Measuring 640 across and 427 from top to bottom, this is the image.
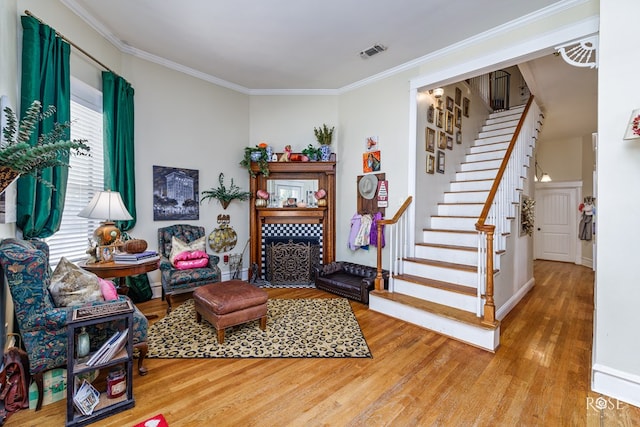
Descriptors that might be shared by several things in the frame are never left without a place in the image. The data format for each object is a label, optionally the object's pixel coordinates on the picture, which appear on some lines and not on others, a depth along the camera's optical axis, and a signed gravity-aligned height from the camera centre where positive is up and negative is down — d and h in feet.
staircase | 9.46 -2.19
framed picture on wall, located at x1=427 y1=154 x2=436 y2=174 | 14.03 +2.30
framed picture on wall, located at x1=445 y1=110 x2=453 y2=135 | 15.16 +4.68
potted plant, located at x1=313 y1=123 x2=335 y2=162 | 15.65 +3.82
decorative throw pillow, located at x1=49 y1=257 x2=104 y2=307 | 6.25 -1.73
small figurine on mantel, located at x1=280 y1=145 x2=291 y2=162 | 15.68 +2.98
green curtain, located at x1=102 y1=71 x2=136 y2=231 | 10.79 +2.69
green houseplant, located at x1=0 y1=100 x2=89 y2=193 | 4.95 +1.00
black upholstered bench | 12.63 -3.33
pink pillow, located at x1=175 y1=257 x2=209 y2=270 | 11.93 -2.28
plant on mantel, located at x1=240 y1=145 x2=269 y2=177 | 15.43 +2.83
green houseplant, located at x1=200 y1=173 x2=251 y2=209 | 14.73 +0.84
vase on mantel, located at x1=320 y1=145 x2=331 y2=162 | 15.62 +3.10
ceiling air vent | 11.92 +6.77
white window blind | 9.62 +1.11
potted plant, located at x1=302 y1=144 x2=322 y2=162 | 15.53 +3.07
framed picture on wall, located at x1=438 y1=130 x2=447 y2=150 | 14.71 +3.62
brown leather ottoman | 8.64 -2.95
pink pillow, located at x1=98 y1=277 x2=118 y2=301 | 6.89 -1.99
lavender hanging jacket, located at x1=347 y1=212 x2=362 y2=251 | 14.92 -0.99
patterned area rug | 8.27 -4.07
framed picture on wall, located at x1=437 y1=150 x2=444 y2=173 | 14.82 +2.51
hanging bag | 5.76 -3.56
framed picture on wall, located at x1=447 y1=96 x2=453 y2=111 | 15.21 +5.69
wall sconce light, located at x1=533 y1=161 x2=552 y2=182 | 24.08 +2.95
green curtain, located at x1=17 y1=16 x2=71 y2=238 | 7.43 +3.03
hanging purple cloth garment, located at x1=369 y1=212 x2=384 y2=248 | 14.15 -1.10
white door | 23.57 -1.10
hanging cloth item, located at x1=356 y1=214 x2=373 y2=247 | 14.48 -1.12
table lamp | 8.59 -0.08
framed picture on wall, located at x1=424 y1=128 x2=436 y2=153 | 13.84 +3.45
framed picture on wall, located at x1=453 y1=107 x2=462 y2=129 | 15.95 +5.24
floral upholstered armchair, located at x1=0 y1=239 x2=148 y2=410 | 5.58 -2.04
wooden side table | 8.23 -1.75
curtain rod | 7.75 +5.31
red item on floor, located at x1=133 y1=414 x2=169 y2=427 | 5.48 -4.11
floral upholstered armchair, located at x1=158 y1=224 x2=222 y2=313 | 11.23 -2.42
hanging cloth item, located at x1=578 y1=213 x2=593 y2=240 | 21.98 -1.31
